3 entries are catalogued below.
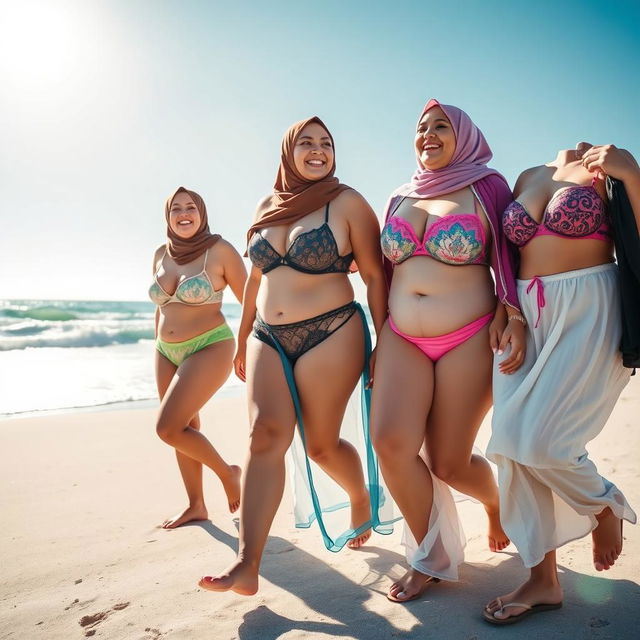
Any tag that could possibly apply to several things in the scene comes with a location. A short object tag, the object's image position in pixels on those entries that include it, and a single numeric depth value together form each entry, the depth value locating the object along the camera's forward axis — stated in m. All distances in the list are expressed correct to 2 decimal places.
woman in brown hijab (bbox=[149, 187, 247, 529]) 4.03
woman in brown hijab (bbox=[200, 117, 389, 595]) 3.08
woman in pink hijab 2.81
